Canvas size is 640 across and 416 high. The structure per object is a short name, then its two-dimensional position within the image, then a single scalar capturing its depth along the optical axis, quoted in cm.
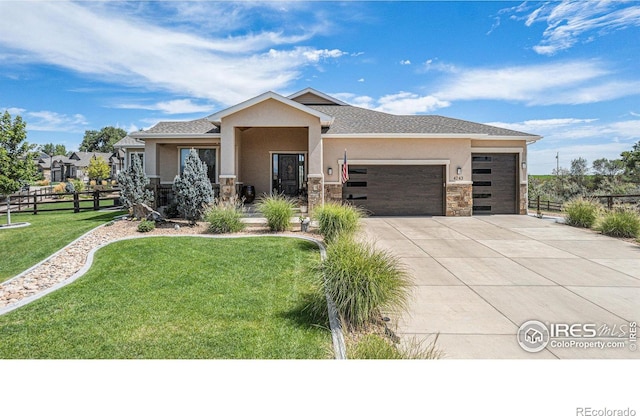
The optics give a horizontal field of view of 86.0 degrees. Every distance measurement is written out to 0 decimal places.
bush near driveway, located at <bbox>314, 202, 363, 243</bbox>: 863
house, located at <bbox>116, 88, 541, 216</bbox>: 1223
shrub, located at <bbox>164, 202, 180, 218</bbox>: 1169
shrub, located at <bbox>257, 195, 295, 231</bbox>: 962
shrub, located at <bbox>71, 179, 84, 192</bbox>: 2902
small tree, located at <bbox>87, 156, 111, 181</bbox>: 3753
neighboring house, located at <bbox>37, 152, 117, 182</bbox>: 3503
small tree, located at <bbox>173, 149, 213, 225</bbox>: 1051
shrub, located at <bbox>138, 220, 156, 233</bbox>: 957
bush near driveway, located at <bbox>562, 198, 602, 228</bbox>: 1089
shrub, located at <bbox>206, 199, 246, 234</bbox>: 954
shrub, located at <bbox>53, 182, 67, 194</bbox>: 2589
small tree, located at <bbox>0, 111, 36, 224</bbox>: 1170
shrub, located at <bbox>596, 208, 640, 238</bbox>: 943
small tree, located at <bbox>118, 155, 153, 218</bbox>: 1196
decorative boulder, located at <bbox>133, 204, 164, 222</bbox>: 1056
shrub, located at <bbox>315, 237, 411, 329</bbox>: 433
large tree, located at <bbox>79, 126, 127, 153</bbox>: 6727
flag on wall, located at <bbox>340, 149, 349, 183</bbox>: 1182
